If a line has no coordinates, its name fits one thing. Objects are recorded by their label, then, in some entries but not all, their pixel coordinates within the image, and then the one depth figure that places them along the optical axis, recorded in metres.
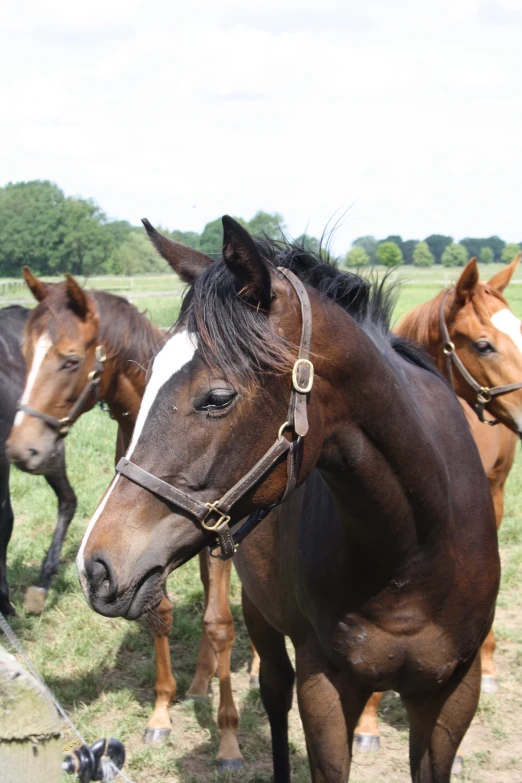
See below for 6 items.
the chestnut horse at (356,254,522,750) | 4.19
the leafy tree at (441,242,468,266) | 45.16
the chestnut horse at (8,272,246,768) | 4.25
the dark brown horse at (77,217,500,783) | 1.85
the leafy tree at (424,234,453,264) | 53.36
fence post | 1.17
